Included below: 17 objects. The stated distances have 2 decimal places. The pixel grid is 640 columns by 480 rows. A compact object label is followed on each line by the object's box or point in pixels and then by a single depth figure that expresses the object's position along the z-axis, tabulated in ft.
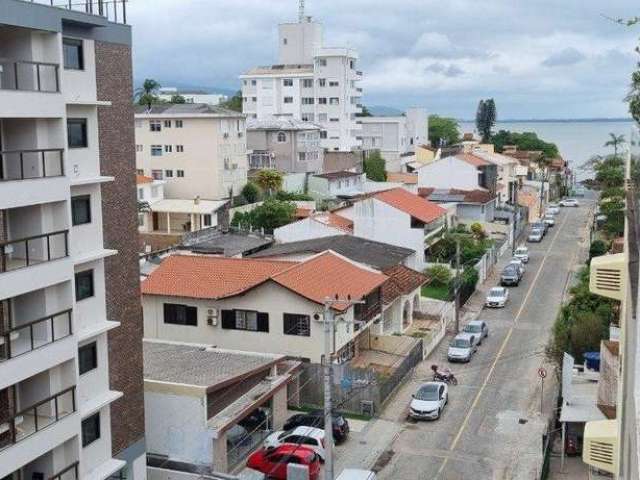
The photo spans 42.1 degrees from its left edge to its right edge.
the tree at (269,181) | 215.10
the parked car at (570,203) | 287.69
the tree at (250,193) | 210.79
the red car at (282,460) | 76.84
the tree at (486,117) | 462.19
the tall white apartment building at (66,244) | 55.36
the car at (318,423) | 85.81
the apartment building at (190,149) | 202.80
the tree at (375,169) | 281.95
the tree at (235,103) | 372.99
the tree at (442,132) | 419.13
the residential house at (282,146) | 242.37
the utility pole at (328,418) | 63.63
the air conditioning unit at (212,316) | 100.73
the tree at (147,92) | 264.11
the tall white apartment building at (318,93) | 298.56
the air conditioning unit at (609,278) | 44.73
